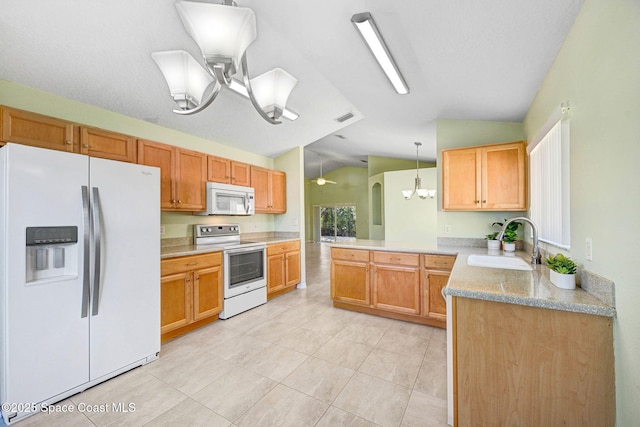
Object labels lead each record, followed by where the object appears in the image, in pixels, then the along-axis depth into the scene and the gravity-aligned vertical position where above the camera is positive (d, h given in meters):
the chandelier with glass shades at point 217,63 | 1.07 +0.76
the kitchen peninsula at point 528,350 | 1.19 -0.69
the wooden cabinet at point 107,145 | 2.45 +0.71
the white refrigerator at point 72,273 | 1.68 -0.42
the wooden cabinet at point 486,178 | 2.86 +0.40
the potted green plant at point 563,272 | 1.41 -0.33
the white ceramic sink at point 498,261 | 2.15 -0.44
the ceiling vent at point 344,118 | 4.13 +1.54
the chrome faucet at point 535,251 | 2.09 -0.32
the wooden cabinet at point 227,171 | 3.67 +0.65
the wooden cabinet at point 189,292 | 2.72 -0.87
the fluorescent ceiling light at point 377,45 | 1.76 +1.28
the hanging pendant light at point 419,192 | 5.65 +0.47
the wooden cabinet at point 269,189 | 4.41 +0.45
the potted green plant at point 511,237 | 2.89 -0.28
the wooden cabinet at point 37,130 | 2.04 +0.72
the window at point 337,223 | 11.34 -0.40
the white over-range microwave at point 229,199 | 3.53 +0.22
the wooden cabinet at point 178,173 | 2.98 +0.53
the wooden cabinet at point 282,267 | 4.15 -0.88
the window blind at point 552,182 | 1.72 +0.23
